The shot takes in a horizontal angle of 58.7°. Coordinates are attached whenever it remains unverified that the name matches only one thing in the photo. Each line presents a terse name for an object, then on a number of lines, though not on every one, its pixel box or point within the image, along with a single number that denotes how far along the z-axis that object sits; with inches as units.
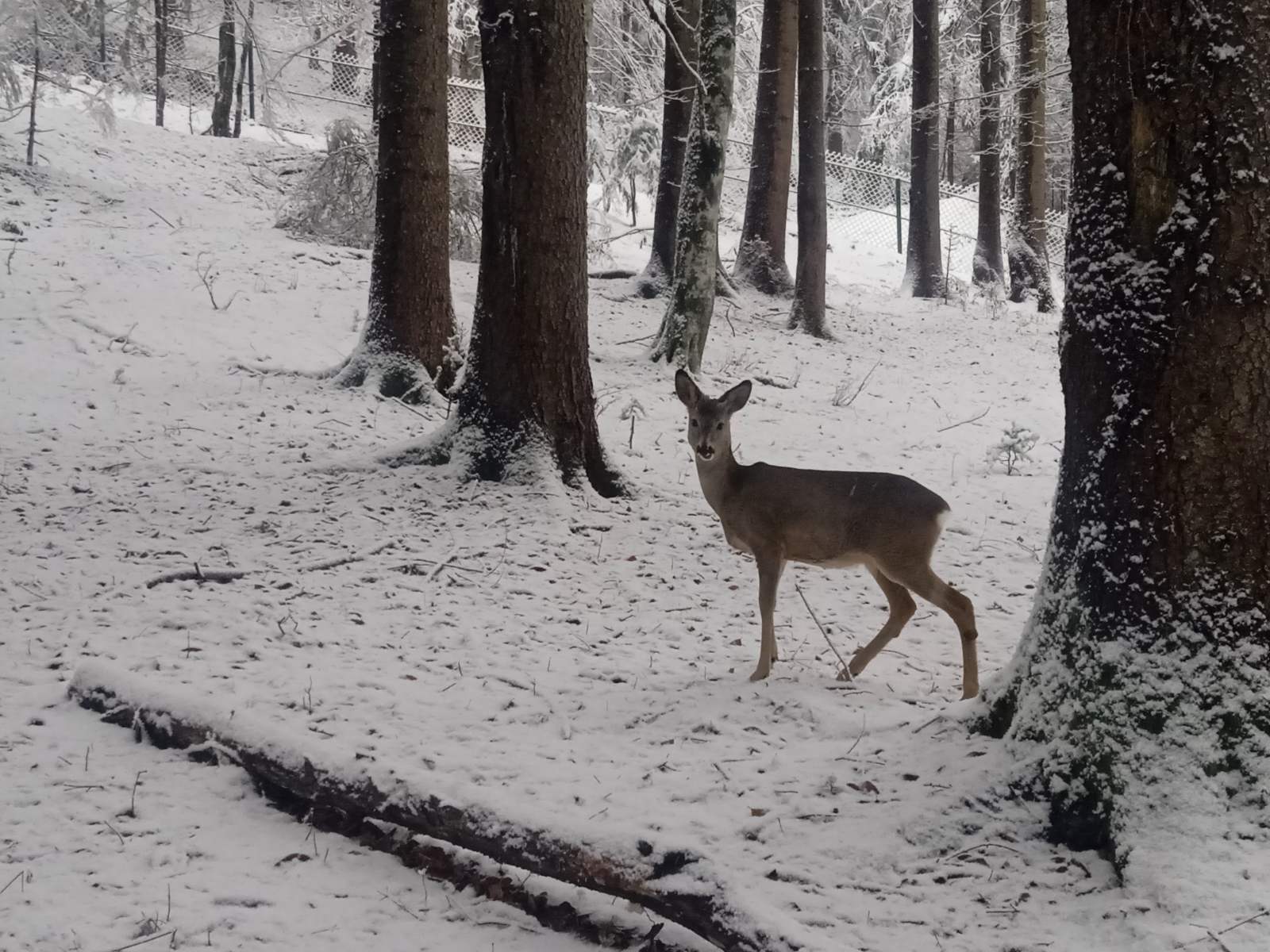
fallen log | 127.7
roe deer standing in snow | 212.5
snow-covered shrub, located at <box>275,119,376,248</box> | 606.9
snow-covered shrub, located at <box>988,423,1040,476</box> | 384.5
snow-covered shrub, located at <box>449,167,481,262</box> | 604.1
